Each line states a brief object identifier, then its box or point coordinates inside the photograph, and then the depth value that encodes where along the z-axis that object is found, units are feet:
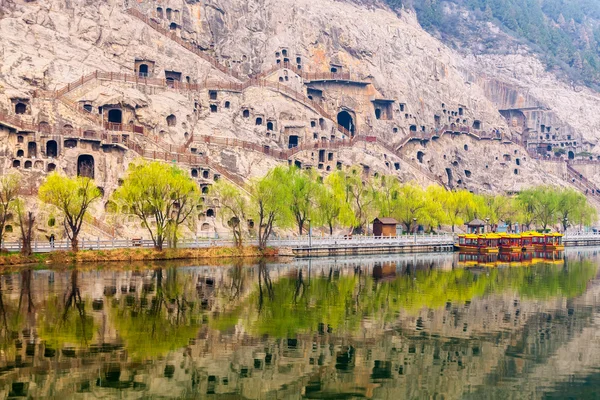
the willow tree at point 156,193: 232.53
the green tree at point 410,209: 317.42
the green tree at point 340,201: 282.77
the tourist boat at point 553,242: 329.72
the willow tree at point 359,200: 305.32
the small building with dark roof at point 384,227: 301.22
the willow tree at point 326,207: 278.87
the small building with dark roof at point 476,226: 327.26
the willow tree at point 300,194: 270.05
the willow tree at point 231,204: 253.24
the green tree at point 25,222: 211.41
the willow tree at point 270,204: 253.85
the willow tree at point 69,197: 221.66
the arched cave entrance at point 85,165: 288.92
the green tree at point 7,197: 212.43
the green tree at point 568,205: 379.70
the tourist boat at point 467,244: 306.80
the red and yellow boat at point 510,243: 313.53
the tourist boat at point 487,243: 305.32
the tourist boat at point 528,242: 325.83
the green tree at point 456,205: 339.77
